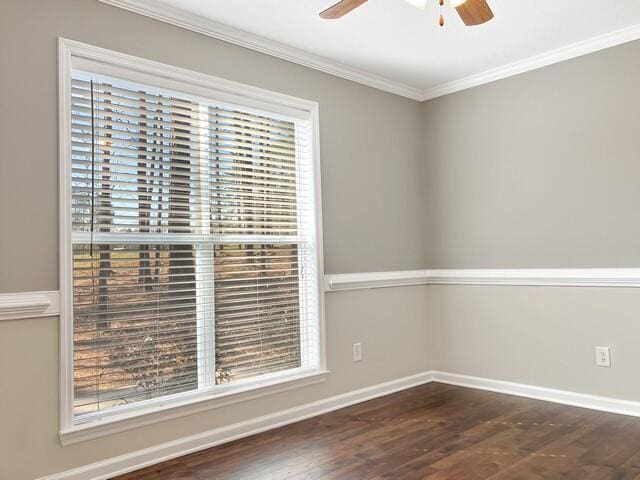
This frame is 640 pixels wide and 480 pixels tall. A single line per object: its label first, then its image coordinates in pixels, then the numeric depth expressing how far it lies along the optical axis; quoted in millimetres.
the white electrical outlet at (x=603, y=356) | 3352
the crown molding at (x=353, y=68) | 2832
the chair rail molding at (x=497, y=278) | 3332
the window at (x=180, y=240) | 2564
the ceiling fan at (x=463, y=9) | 2188
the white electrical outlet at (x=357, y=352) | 3732
